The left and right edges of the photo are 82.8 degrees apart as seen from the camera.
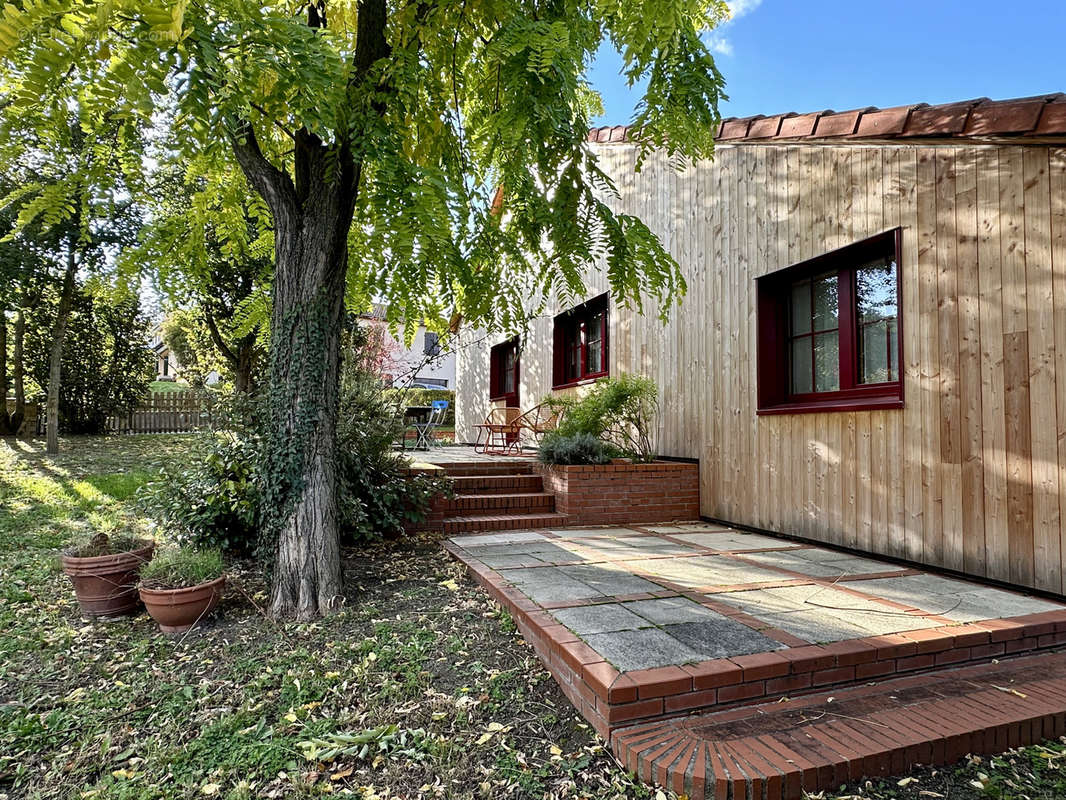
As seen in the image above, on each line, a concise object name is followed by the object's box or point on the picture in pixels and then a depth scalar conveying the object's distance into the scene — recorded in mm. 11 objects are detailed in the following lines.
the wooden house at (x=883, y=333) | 3570
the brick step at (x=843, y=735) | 2033
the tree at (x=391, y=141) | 2371
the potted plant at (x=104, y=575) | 3639
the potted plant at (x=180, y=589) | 3443
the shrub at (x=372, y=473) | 4918
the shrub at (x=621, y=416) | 6980
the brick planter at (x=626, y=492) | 6199
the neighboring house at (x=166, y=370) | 24697
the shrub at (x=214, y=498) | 4391
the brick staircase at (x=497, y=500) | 5934
